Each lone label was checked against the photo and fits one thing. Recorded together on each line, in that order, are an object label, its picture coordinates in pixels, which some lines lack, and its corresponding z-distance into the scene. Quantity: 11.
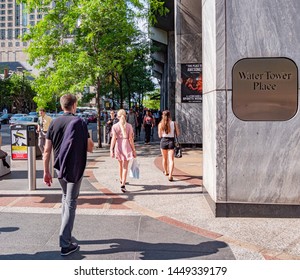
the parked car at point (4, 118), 56.24
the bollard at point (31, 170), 8.46
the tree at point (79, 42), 16.56
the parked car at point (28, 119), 39.16
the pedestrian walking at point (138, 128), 25.11
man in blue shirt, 4.59
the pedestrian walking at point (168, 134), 9.47
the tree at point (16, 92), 73.44
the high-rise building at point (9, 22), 180.38
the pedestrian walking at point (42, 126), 13.05
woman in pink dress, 8.34
